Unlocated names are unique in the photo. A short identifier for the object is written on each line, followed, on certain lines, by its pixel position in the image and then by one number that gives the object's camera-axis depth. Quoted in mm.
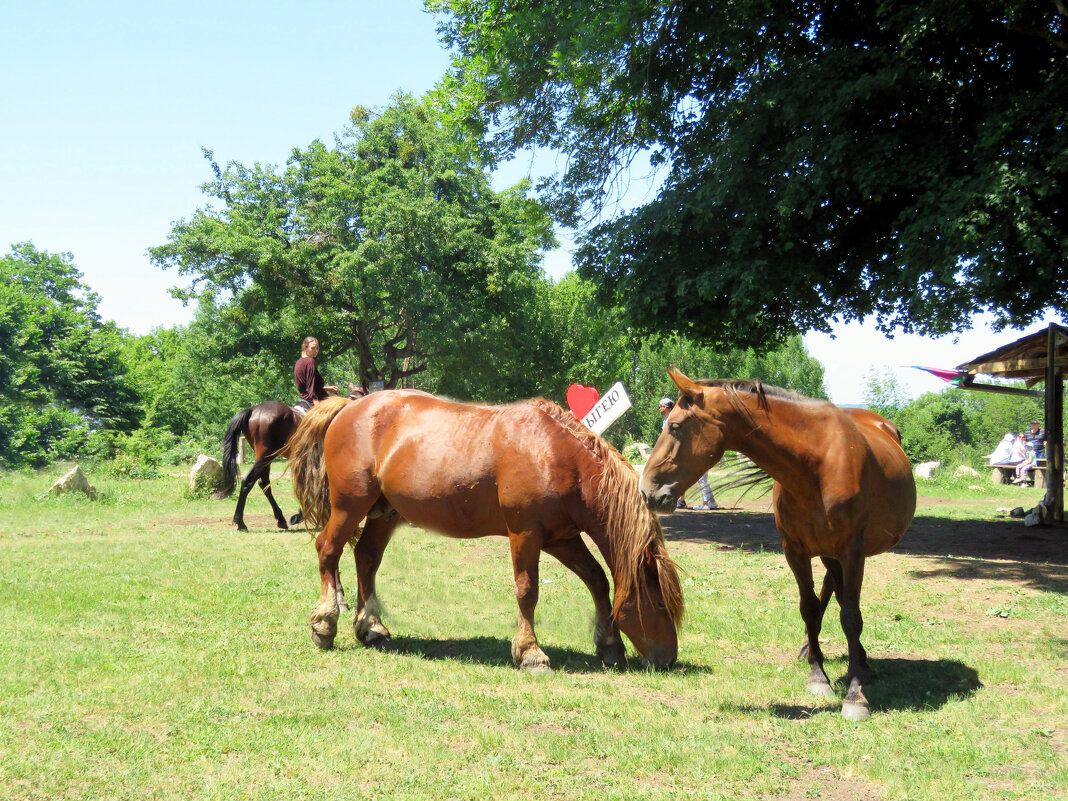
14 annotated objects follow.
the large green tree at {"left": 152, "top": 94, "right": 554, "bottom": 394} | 30812
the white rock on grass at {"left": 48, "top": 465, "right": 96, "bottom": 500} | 17344
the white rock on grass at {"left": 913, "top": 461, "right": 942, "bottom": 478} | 28984
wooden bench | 26025
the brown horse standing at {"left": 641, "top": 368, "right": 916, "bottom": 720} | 4965
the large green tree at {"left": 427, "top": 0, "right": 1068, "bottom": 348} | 9391
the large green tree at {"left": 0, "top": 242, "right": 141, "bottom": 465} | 29750
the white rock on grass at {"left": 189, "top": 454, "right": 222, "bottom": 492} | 18453
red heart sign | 9719
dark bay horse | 13680
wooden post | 14328
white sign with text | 7836
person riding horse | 11828
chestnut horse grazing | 5781
